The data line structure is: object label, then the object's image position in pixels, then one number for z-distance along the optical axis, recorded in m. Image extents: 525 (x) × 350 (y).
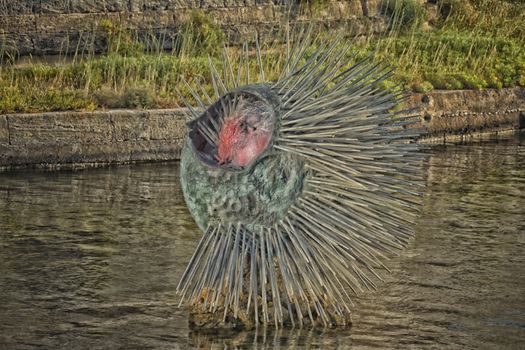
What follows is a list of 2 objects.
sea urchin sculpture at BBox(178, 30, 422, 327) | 15.73
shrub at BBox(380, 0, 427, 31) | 47.97
